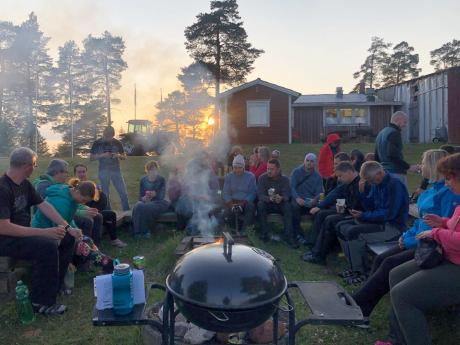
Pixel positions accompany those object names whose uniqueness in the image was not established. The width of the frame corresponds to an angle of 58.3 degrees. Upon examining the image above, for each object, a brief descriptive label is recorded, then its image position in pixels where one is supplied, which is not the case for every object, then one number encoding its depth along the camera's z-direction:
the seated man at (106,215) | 6.27
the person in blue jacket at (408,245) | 3.38
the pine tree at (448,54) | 43.47
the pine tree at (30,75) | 21.45
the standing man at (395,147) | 5.71
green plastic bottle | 3.82
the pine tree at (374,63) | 45.56
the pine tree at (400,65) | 43.59
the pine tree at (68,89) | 23.36
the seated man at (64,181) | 5.11
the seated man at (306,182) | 6.82
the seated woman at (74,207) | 4.42
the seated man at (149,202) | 6.69
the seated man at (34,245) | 3.96
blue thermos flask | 2.54
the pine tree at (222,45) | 20.64
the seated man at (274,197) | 6.41
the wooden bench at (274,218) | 6.57
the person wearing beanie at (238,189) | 6.80
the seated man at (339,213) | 5.33
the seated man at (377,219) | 4.59
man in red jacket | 7.47
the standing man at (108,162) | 7.64
